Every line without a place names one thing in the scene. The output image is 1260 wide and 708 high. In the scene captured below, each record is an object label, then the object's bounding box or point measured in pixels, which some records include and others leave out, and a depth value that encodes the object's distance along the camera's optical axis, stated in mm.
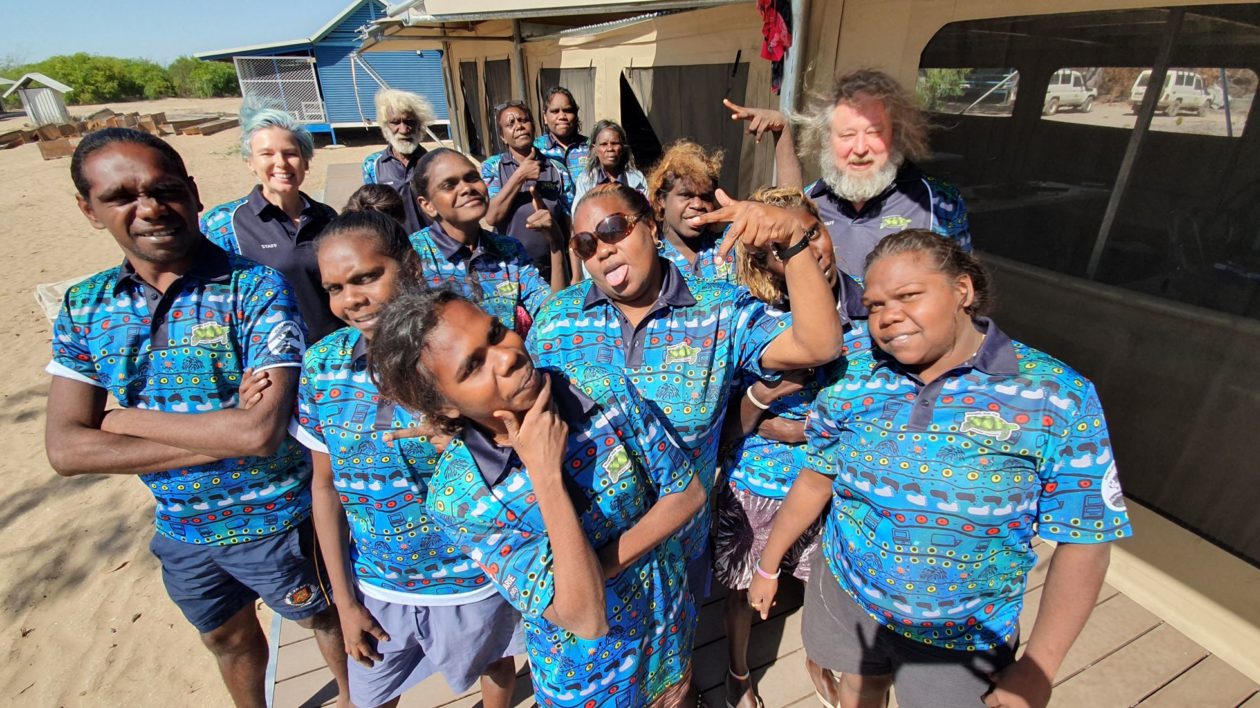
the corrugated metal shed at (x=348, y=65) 22547
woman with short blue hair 2674
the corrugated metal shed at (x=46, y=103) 27094
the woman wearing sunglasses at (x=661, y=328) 1594
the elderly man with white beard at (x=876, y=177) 2279
